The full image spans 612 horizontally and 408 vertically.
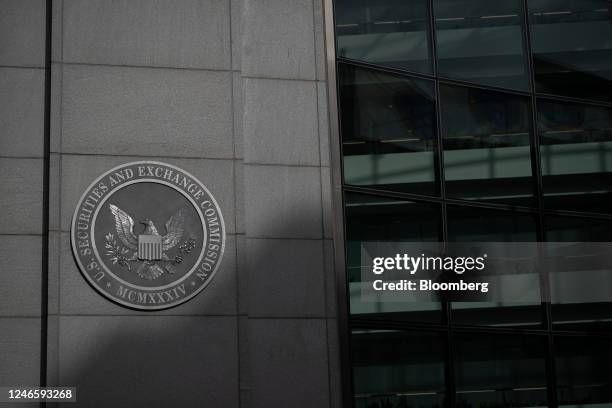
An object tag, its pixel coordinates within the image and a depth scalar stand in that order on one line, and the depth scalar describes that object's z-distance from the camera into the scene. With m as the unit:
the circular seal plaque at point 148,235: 13.88
